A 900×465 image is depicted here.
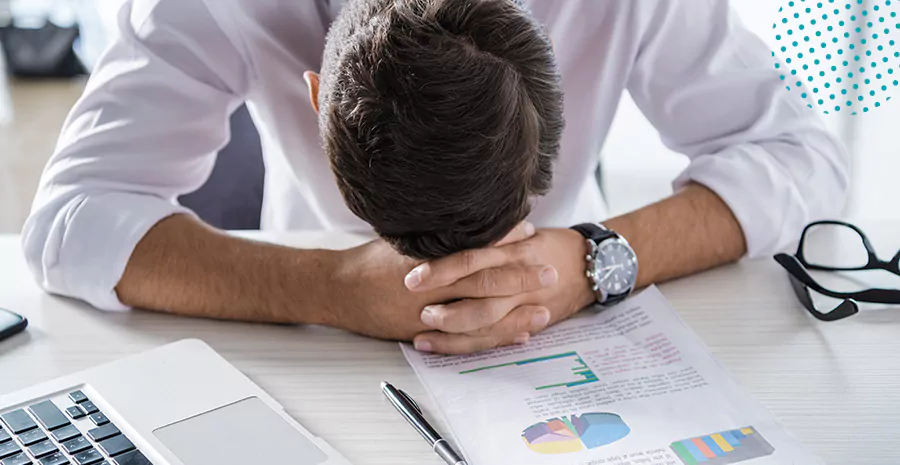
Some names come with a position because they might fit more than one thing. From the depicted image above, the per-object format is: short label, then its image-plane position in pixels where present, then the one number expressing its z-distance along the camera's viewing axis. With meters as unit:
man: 0.71
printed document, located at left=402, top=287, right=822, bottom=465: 0.69
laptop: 0.68
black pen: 0.69
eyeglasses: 0.92
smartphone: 0.88
